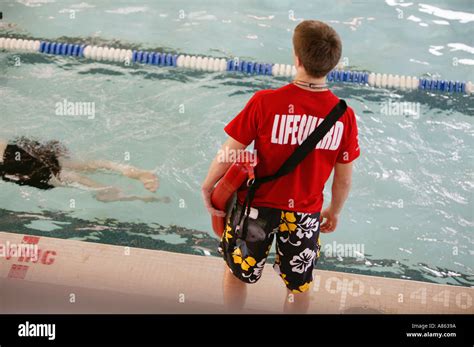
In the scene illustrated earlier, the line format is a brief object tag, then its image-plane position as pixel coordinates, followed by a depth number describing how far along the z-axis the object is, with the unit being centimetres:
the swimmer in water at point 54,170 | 408
